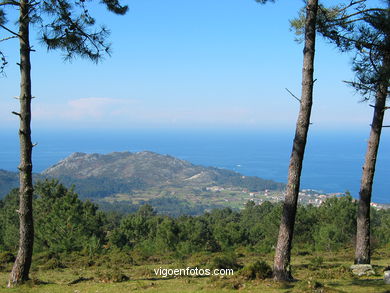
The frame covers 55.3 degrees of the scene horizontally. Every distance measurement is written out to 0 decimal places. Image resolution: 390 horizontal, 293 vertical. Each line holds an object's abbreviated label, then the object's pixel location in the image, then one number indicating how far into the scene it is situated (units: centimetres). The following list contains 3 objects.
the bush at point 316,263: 928
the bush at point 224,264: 888
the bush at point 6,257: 1073
